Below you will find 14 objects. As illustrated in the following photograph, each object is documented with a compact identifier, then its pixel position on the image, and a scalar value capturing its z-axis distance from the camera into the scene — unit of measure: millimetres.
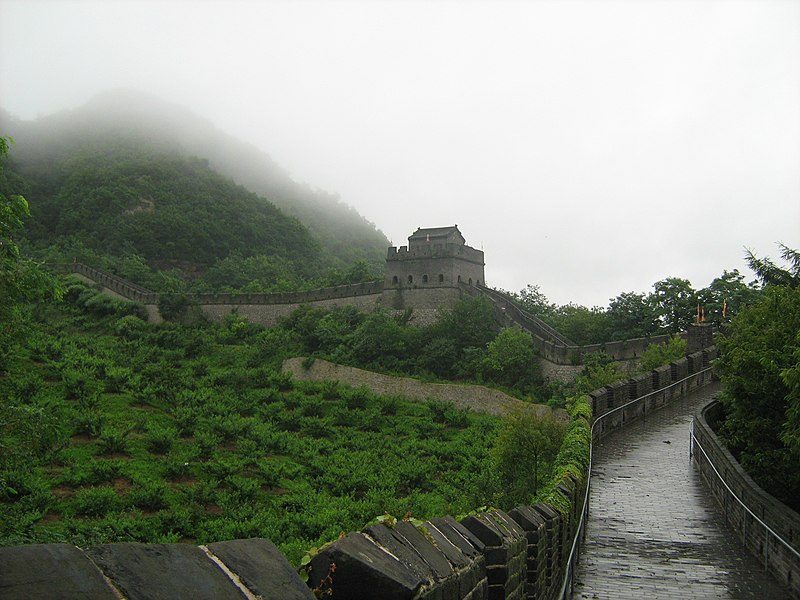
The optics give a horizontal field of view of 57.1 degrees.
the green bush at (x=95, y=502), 19125
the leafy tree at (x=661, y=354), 29108
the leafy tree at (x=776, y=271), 15178
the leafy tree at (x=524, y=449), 18578
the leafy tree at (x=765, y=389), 11188
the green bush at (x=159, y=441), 25781
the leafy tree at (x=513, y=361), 35688
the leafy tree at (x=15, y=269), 11656
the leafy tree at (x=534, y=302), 50500
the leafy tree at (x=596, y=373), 28750
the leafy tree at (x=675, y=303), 36969
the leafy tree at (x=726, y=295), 35750
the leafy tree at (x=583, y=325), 39875
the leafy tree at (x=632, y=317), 37625
